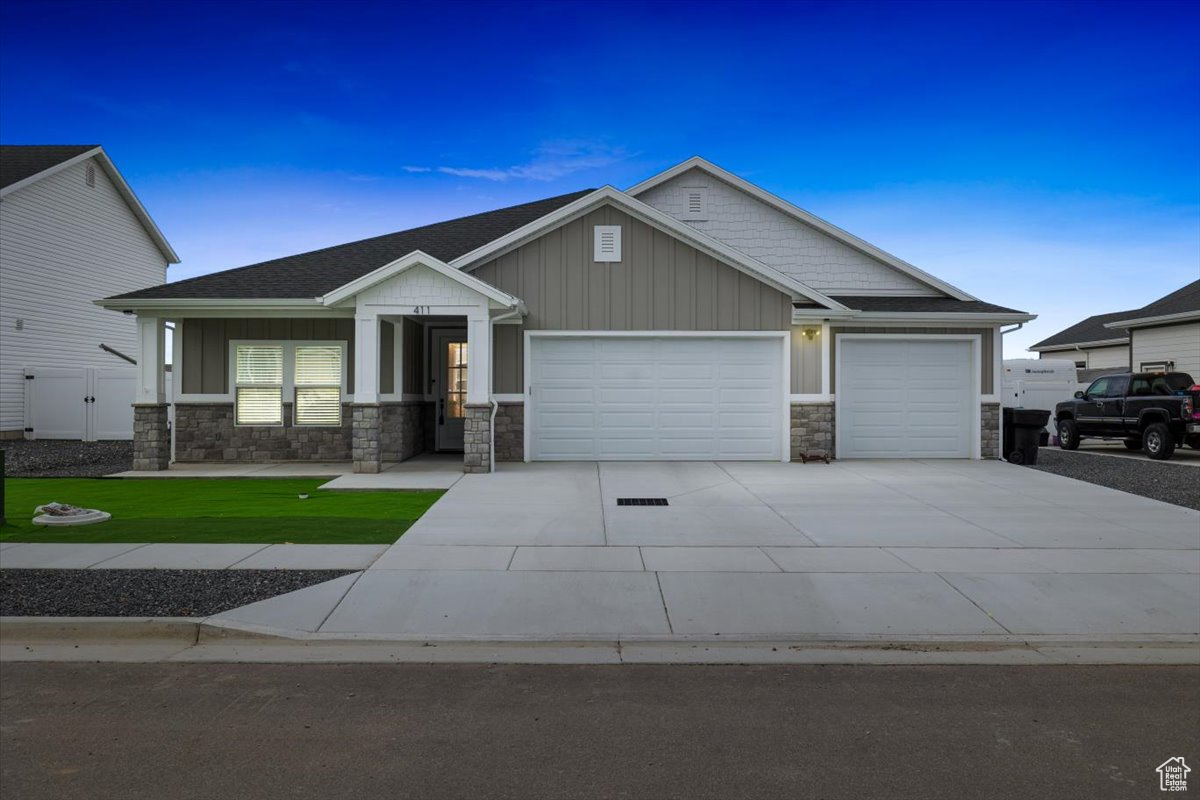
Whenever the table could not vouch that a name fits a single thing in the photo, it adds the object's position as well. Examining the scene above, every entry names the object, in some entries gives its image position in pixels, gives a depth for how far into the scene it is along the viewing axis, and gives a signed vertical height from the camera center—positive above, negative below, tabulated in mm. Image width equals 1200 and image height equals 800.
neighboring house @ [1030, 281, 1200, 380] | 22547 +2193
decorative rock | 8860 -1366
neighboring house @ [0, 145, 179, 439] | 21344 +4547
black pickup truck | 17375 -309
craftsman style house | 14750 +828
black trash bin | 15320 -641
